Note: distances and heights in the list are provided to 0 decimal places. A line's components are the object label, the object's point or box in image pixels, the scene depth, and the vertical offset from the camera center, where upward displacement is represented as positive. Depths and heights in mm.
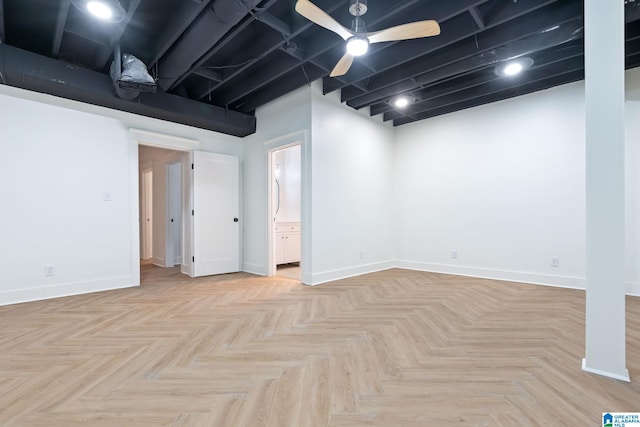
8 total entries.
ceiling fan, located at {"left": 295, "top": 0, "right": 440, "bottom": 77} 2215 +1428
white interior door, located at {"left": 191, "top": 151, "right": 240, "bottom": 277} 4668 -39
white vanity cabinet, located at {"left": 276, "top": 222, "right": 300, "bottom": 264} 5461 -561
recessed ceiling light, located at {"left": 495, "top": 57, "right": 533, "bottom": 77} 3263 +1630
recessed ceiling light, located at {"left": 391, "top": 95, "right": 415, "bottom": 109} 4297 +1634
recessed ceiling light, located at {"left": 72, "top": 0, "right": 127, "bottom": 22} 2230 +1568
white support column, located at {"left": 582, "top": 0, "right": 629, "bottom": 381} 1692 +129
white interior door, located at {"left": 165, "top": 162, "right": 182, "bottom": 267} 5738 -48
